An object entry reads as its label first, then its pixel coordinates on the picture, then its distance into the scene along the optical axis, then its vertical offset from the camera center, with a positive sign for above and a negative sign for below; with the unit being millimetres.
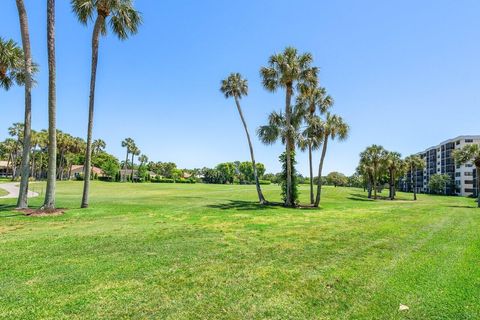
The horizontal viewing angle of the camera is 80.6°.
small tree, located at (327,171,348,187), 125000 +484
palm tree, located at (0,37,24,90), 16625 +6367
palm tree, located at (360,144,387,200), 48562 +4042
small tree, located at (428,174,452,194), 75000 +323
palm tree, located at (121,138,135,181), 87375 +8724
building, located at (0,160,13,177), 92375 -392
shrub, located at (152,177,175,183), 92250 -2379
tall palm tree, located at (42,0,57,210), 14656 +3560
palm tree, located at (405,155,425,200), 56397 +3954
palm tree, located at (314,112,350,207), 23547 +4121
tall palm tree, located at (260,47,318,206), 22031 +8127
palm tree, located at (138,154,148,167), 101500 +4803
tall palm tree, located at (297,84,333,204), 23938 +6461
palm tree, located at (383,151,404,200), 50188 +2773
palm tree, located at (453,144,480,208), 30266 +3151
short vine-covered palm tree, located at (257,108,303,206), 23250 +3829
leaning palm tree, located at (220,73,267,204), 27844 +8759
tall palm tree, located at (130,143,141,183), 88562 +6694
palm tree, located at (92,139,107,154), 93450 +8602
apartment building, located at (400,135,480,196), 79625 +4316
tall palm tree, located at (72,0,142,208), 16141 +8984
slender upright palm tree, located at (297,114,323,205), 23469 +3628
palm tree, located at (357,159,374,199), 49438 +2023
